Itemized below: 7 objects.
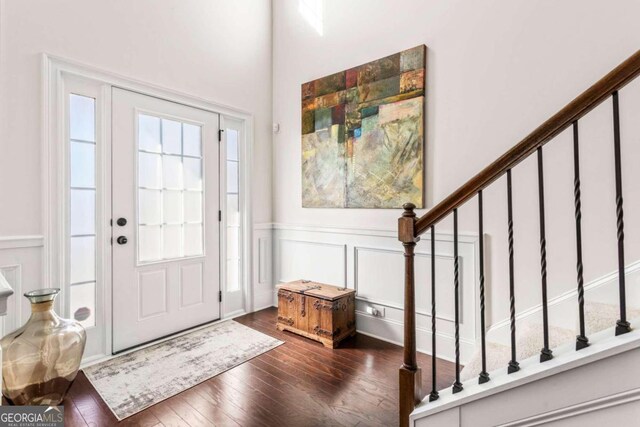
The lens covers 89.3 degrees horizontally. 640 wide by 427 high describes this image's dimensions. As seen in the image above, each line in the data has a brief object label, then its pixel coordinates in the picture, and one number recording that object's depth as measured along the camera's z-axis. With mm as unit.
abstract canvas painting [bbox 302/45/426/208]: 2629
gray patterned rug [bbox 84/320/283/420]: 2016
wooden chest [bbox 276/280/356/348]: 2725
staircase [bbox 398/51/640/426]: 1031
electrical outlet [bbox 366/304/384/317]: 2861
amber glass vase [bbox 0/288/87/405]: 1736
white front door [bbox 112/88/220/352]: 2621
